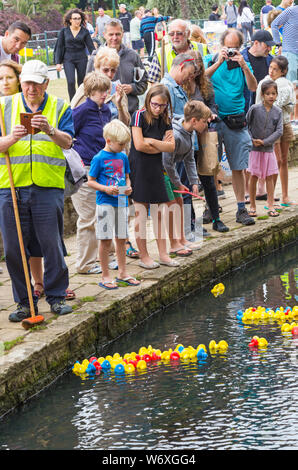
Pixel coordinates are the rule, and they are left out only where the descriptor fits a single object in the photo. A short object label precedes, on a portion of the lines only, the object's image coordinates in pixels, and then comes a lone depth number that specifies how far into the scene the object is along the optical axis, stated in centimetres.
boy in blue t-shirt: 1256
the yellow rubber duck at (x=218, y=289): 1448
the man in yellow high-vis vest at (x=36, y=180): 1077
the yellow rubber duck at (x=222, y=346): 1125
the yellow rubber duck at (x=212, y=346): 1127
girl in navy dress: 1312
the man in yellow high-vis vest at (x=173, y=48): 1558
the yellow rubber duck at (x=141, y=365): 1078
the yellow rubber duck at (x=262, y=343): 1130
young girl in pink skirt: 1721
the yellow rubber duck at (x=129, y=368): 1070
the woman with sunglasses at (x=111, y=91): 1353
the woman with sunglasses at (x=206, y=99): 1526
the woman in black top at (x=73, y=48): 2461
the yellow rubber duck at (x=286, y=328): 1189
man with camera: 1613
